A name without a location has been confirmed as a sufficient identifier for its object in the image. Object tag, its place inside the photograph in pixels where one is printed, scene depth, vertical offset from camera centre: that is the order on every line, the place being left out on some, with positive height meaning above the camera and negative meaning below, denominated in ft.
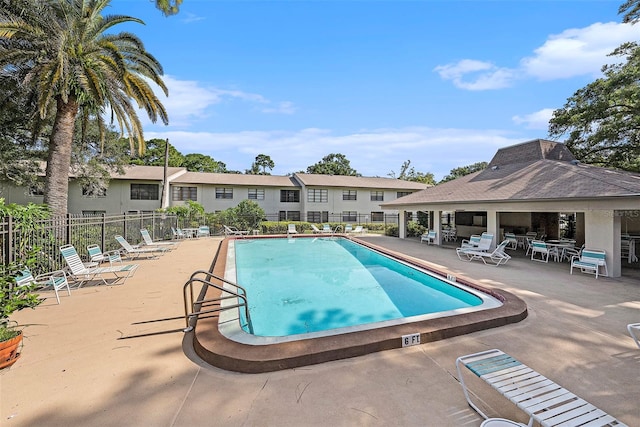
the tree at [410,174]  165.07 +22.34
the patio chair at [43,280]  16.86 -4.49
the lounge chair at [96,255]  26.94 -4.02
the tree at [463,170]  168.67 +24.71
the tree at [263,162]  204.85 +35.74
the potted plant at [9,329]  11.05 -4.57
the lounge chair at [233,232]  66.30 -4.50
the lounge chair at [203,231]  65.21 -4.21
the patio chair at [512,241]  44.42 -4.50
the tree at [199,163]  161.45 +28.71
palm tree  28.40 +15.95
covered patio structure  28.40 +1.64
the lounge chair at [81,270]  22.49 -4.59
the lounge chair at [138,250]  34.58 -4.70
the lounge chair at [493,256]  34.63 -5.52
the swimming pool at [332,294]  18.74 -7.16
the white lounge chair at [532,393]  7.33 -5.15
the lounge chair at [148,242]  41.29 -4.28
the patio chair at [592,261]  27.91 -4.89
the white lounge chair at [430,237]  53.83 -4.77
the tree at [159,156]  148.27 +29.69
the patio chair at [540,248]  35.47 -4.57
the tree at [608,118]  52.37 +18.53
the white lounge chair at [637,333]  14.78 -6.35
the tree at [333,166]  195.11 +31.78
